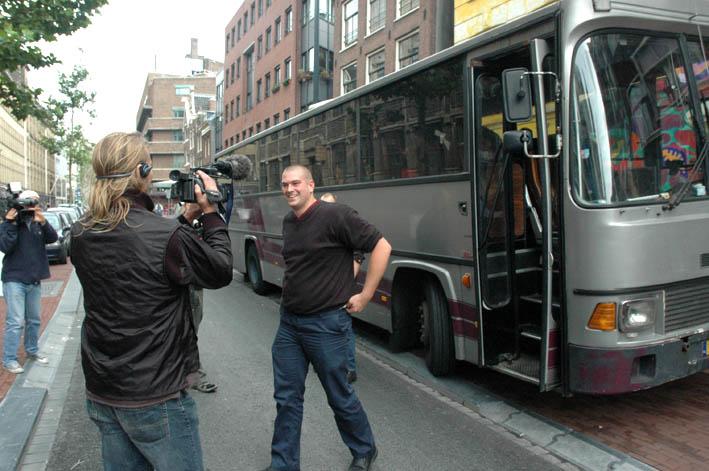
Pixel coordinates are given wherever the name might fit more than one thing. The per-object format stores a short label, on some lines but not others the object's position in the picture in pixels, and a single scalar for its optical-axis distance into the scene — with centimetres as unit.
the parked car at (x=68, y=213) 2261
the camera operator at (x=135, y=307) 205
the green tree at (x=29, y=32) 866
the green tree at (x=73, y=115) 3744
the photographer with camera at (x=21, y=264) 570
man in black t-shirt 336
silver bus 389
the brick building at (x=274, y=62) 3253
